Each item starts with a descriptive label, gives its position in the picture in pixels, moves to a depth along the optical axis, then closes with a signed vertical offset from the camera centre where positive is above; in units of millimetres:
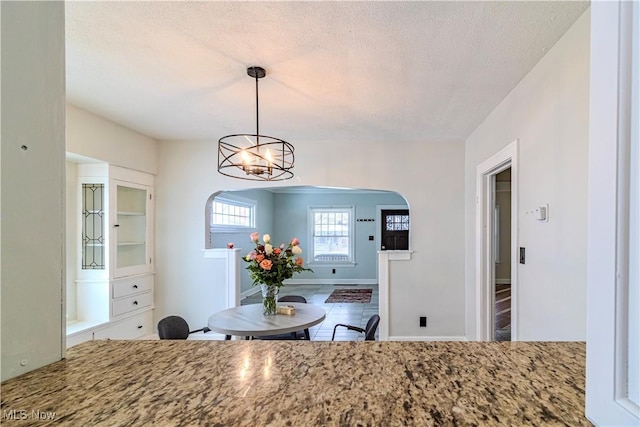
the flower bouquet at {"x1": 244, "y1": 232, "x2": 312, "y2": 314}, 2734 -486
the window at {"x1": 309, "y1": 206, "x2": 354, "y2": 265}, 8703 -673
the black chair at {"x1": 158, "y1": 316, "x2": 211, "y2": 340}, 2605 -975
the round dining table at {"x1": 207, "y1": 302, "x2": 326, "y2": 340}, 2396 -890
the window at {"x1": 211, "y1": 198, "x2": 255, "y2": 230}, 6166 -96
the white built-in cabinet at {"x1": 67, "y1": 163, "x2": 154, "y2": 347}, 3371 -538
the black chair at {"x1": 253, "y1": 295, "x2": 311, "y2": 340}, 2988 -1192
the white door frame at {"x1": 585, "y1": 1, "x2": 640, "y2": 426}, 502 -16
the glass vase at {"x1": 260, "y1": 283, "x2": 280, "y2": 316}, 2799 -768
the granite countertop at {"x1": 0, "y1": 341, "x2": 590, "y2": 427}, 599 -380
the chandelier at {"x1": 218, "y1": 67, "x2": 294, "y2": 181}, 2182 +374
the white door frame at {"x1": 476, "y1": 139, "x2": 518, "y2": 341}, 3316 -449
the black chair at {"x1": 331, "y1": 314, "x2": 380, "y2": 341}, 2640 -971
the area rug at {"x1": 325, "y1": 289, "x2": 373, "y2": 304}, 6719 -1879
